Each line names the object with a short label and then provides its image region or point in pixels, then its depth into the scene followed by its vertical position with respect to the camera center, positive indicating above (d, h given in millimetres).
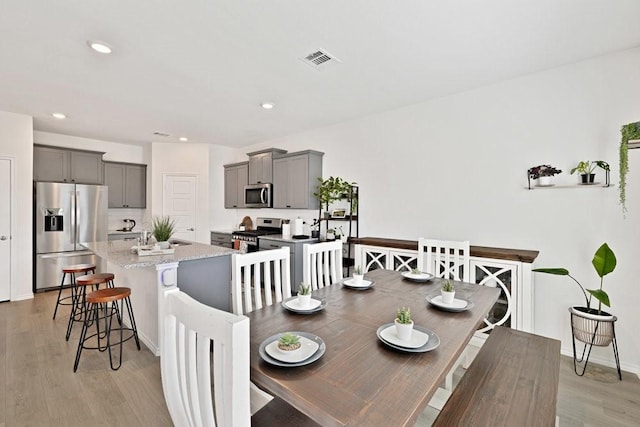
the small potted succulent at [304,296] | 1600 -468
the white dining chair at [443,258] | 2596 -436
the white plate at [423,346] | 1150 -545
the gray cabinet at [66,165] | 4758 +844
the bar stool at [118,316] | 2463 -1055
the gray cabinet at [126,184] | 5695 +607
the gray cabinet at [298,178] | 4609 +602
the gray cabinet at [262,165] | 5238 +919
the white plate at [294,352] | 1063 -538
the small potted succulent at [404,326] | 1211 -478
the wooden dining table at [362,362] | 849 -563
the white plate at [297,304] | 1563 -515
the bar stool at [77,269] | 3293 -650
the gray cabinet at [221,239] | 5608 -517
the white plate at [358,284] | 2000 -499
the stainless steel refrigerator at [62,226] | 4488 -214
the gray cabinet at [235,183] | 5809 +640
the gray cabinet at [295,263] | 4297 -740
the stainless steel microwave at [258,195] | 5234 +345
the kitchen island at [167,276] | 2486 -616
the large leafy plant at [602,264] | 2287 -400
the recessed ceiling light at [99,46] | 2314 +1381
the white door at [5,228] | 4035 -213
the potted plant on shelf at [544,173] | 2691 +391
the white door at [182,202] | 5895 +238
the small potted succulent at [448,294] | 1648 -461
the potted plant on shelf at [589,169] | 2514 +411
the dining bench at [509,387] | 1252 -883
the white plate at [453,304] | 1596 -522
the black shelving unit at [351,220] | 4115 -92
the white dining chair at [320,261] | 2305 -407
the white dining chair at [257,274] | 1755 -408
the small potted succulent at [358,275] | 2092 -452
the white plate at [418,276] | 2203 -489
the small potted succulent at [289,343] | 1092 -500
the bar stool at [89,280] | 2896 -698
